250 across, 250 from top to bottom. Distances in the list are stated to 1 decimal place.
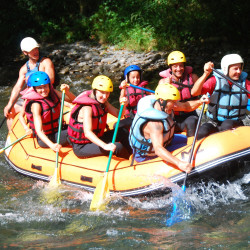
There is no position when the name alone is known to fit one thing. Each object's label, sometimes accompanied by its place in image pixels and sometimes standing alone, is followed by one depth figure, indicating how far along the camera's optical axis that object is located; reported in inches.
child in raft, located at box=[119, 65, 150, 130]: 454.0
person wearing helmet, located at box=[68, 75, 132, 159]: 381.4
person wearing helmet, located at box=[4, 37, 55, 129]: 472.7
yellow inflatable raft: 343.6
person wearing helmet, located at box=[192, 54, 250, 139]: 388.5
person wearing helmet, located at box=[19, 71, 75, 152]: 410.6
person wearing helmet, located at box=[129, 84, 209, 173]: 341.1
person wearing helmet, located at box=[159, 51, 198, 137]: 419.2
